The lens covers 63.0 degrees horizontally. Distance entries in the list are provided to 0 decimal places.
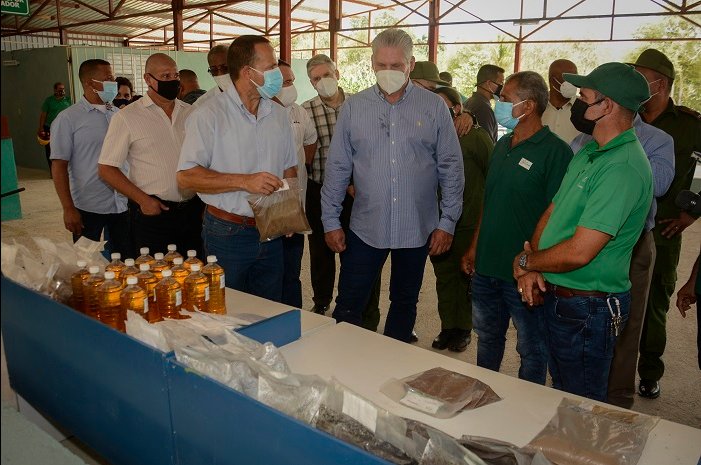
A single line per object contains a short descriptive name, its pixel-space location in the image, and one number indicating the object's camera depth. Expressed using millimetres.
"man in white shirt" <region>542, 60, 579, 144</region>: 3725
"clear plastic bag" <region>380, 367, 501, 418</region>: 1438
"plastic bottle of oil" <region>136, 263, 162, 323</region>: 1770
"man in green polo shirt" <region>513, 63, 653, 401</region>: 1747
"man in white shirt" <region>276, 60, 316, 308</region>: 3428
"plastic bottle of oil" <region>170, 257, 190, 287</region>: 1842
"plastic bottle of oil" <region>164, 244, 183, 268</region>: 2030
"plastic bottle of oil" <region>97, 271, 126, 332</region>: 1729
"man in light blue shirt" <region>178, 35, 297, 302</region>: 2451
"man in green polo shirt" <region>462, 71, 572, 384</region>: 2314
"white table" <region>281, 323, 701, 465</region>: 1318
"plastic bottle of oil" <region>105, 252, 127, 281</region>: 1856
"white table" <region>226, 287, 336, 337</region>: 1973
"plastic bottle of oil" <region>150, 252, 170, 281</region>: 1887
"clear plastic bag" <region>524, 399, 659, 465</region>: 1207
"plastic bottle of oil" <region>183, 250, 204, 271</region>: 1904
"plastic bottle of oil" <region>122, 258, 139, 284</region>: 1798
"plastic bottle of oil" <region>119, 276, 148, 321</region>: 1695
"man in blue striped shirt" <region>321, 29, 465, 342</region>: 2646
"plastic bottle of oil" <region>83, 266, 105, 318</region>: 1785
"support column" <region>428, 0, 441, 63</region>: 11109
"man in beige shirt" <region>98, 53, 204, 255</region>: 3051
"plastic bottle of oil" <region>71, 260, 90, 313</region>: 1846
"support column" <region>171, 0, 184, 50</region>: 12820
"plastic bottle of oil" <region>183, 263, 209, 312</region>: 1811
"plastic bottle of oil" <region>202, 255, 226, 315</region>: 1896
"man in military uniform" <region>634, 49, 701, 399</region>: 2783
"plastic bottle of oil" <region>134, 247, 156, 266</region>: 2002
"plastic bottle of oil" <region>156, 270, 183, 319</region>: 1759
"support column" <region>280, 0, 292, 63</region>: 11109
